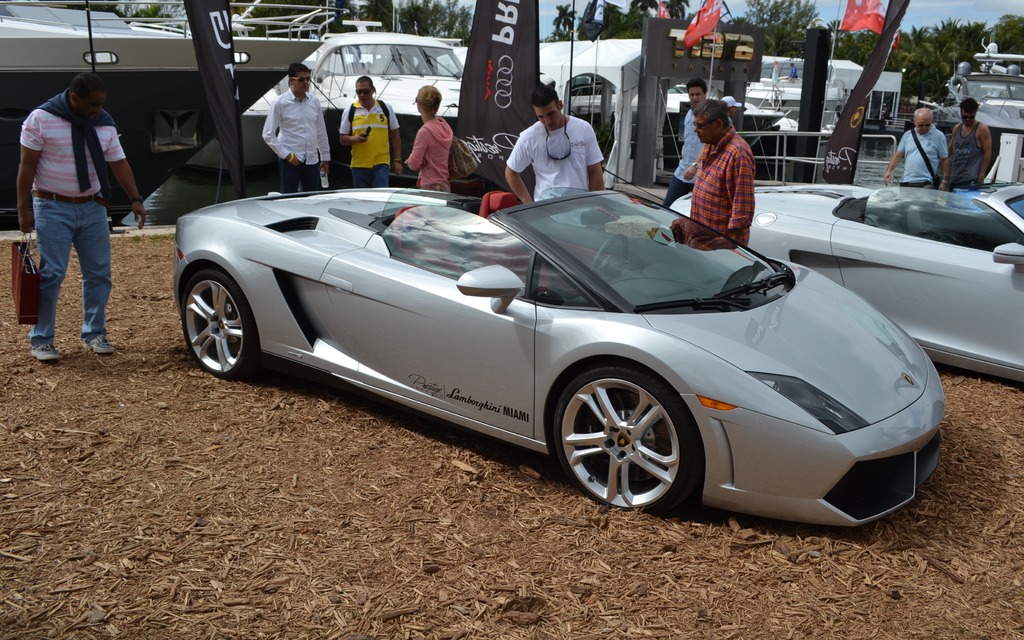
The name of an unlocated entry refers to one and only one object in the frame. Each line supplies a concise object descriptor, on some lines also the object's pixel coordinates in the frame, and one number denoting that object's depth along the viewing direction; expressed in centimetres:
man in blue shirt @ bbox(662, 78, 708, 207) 834
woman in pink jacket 808
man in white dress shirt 871
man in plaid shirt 555
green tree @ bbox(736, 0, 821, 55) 8669
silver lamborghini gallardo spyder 348
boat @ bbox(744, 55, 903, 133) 2594
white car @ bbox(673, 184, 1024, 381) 536
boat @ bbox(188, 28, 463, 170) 1577
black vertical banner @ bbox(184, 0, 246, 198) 755
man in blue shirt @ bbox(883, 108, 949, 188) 904
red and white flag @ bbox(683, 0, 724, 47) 1379
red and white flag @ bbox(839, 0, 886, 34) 1303
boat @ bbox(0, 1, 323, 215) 1173
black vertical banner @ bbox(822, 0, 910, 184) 950
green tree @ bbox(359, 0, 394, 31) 8258
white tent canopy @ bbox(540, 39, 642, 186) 1639
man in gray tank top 949
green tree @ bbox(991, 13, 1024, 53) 6988
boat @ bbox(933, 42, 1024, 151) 1690
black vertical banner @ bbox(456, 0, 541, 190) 866
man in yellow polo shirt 907
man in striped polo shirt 524
